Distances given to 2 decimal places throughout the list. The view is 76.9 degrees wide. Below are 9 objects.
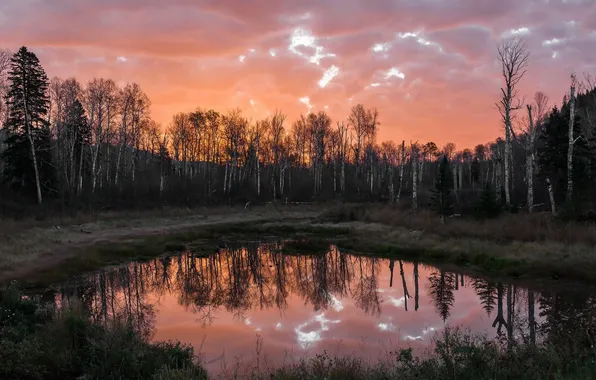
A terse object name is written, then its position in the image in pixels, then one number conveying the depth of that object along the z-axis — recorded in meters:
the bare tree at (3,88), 31.67
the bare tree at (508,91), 29.11
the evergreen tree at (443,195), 31.55
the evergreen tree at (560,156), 32.28
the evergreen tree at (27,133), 34.06
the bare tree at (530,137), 26.39
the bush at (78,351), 6.87
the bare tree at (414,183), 34.69
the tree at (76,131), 39.34
